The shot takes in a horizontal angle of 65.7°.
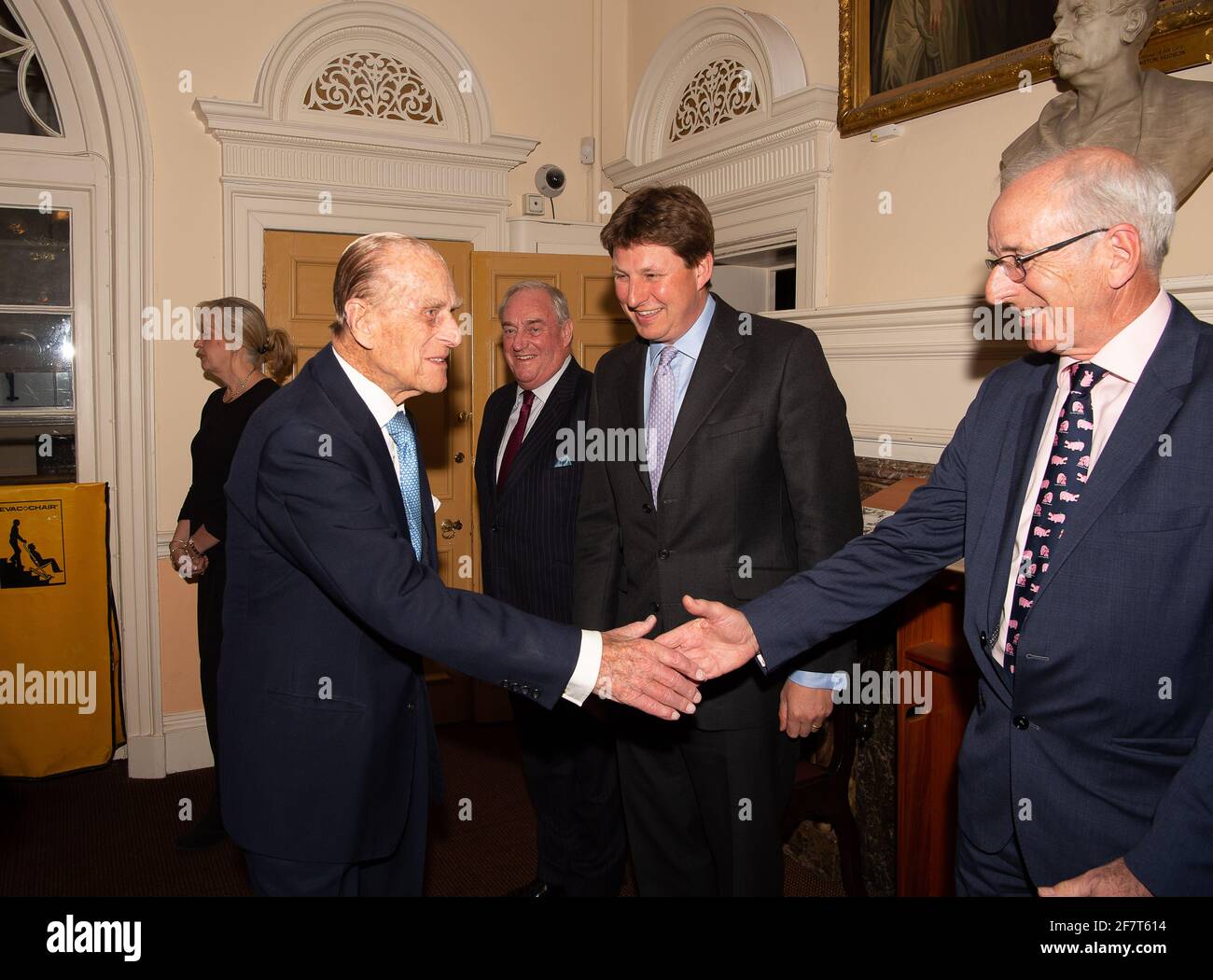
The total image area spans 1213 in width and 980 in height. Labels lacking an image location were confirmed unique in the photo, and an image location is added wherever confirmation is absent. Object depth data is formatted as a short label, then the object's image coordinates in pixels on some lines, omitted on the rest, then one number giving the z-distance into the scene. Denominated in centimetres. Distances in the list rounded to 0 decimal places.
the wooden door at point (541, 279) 484
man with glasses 136
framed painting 249
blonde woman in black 361
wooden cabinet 271
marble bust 241
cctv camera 520
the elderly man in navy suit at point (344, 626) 173
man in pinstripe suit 307
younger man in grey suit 224
